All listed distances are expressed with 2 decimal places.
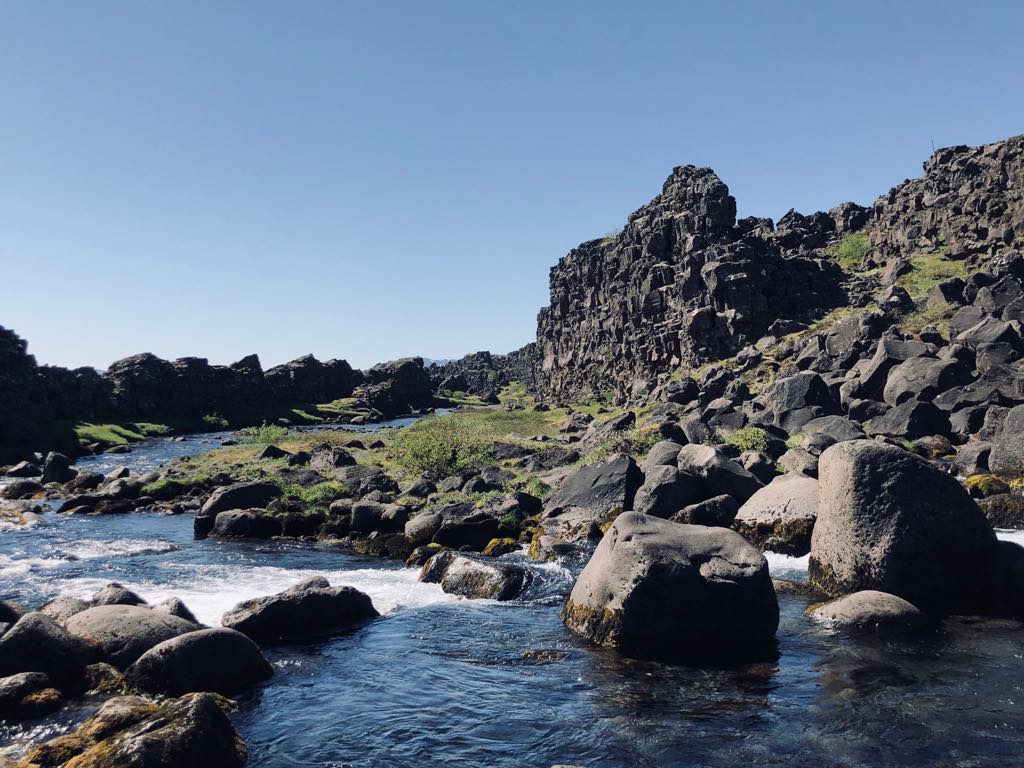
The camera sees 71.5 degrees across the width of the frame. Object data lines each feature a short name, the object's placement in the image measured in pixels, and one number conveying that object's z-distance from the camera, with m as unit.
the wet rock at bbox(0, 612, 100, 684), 15.77
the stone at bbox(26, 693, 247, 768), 11.27
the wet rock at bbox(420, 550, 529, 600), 23.56
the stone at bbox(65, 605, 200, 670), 16.80
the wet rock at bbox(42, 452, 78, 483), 58.00
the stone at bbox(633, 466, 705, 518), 31.22
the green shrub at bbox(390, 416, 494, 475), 49.75
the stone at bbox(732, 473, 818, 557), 26.20
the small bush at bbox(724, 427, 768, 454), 40.97
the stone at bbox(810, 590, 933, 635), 18.16
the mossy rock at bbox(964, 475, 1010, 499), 29.62
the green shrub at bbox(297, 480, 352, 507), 41.94
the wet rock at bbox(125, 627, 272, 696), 15.22
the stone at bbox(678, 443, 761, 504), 31.62
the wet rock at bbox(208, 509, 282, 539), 36.69
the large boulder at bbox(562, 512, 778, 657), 17.36
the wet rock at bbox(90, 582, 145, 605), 20.16
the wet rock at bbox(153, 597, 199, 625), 19.78
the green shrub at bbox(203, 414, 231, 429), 124.44
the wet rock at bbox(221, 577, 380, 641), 19.58
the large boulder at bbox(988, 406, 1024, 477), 31.81
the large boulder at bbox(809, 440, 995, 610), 19.56
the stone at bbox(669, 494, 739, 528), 29.69
